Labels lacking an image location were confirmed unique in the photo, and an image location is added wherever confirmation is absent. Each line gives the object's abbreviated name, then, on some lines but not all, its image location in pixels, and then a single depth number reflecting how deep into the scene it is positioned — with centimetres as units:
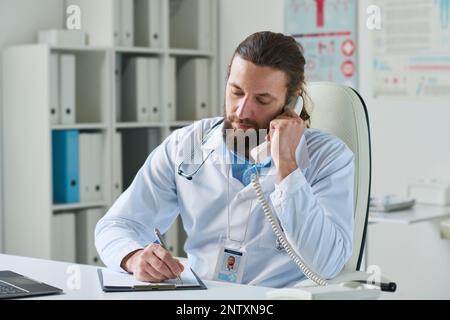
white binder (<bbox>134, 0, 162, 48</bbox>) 433
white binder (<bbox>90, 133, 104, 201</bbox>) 411
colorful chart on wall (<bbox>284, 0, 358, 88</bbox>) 409
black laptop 173
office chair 233
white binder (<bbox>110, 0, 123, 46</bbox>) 412
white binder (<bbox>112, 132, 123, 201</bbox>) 417
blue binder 397
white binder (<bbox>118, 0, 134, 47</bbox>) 419
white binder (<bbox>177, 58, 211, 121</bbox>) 455
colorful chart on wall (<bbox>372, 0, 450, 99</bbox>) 374
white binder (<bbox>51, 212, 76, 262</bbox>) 395
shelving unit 393
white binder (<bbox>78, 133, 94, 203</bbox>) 404
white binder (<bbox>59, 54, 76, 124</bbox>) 395
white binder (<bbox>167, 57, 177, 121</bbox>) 440
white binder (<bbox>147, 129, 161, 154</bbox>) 440
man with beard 205
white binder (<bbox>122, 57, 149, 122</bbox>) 425
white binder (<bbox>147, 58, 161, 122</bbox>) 431
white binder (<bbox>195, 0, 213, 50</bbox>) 457
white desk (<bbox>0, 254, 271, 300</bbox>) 172
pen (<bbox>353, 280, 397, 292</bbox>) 193
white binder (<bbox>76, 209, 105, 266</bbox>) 412
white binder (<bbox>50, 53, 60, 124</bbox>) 391
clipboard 179
